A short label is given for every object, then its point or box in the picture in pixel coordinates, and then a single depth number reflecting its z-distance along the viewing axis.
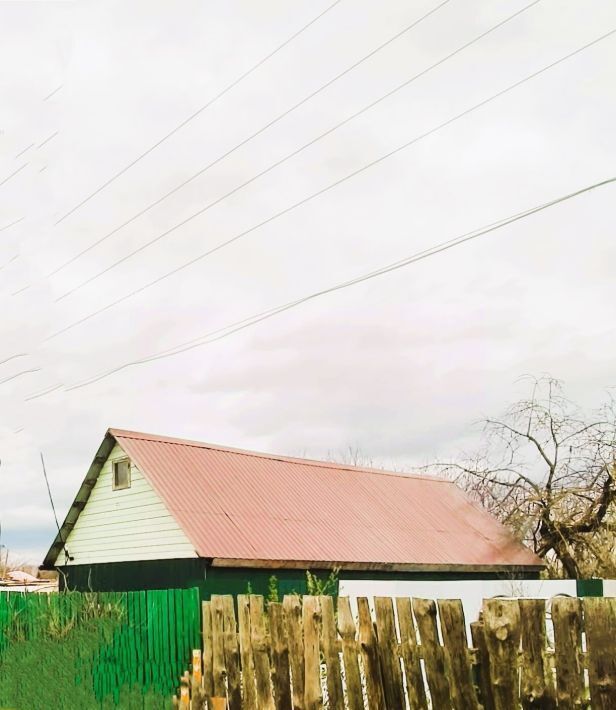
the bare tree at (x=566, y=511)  22.41
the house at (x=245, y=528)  18.20
